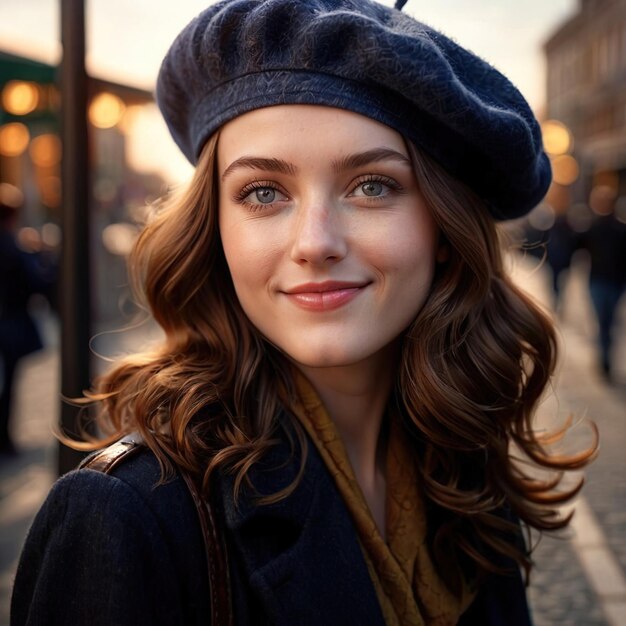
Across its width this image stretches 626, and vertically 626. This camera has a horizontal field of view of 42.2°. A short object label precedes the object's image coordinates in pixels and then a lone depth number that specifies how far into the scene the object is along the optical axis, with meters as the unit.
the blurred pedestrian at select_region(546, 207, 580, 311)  12.95
